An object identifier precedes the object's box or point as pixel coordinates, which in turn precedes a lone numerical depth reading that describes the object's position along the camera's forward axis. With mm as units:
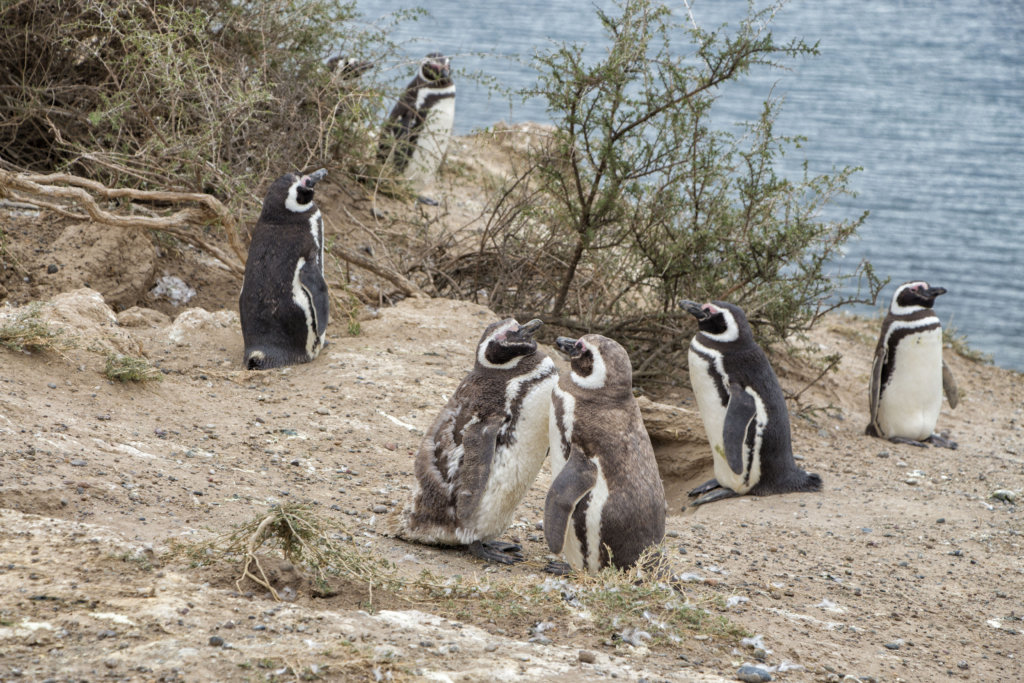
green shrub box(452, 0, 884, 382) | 13187
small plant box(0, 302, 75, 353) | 9742
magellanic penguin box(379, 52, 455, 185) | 21469
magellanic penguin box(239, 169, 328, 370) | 12367
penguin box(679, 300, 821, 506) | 11219
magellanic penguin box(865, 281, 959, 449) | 14039
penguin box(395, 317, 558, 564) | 7602
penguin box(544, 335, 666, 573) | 7324
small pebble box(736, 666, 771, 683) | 5723
